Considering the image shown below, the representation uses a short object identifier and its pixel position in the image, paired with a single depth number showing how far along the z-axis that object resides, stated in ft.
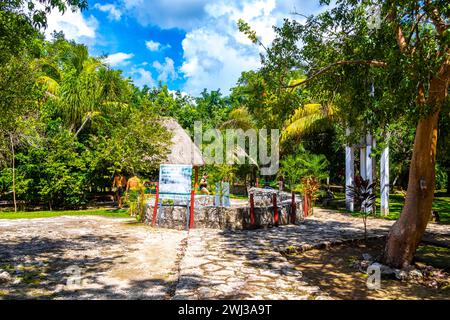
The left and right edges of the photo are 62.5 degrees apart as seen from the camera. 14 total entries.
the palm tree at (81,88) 59.82
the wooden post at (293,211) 40.11
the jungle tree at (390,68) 18.35
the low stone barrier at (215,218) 35.35
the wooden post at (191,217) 35.45
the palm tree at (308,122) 65.57
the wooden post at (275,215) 37.54
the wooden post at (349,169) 53.62
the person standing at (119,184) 56.19
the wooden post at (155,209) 36.61
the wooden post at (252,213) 35.47
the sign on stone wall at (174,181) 36.42
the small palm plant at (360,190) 33.30
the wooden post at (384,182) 46.16
